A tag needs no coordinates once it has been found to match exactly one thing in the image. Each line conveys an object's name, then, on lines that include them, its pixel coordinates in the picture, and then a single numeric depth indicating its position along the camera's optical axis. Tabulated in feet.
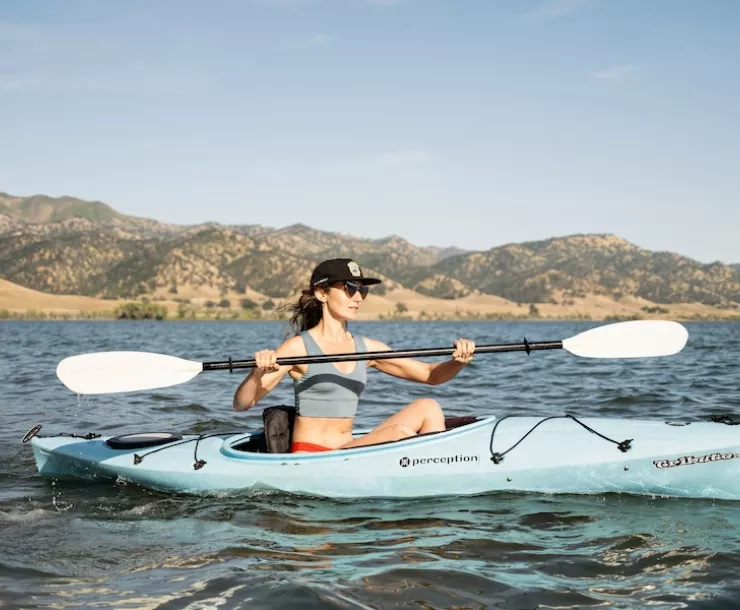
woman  17.12
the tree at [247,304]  337.52
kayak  17.51
